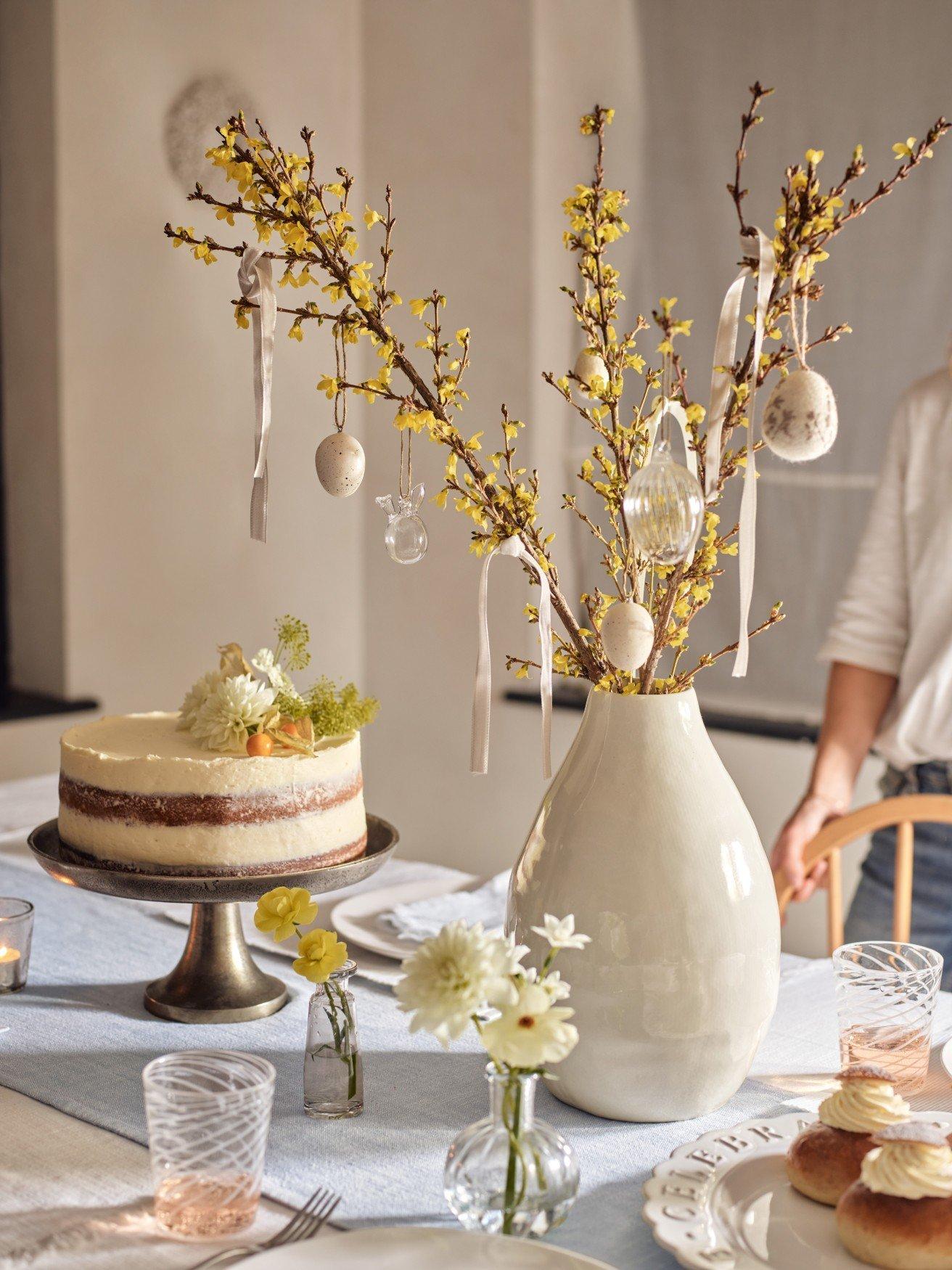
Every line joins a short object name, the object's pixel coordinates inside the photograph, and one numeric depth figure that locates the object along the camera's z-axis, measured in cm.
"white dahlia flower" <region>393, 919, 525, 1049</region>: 73
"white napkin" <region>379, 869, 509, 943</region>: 137
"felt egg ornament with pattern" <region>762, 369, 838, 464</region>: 83
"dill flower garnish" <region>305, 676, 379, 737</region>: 127
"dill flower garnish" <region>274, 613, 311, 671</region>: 127
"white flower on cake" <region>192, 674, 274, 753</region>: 121
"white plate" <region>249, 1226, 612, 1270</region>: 74
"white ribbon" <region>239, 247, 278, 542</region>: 100
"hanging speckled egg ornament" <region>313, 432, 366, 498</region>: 102
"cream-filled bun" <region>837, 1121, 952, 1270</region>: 73
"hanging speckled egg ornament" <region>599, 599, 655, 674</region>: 87
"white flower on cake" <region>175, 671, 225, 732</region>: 125
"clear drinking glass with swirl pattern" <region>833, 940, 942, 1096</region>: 104
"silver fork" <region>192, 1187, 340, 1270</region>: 78
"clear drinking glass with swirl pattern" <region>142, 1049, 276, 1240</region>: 81
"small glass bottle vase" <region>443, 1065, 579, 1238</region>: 78
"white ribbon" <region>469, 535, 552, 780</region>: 96
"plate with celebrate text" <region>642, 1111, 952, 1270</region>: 77
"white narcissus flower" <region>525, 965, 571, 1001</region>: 76
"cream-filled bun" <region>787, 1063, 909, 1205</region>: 81
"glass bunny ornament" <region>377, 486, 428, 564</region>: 100
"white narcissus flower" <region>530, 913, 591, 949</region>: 77
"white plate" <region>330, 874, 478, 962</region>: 134
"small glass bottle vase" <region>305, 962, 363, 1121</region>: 100
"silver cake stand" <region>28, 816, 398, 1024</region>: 113
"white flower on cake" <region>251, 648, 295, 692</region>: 125
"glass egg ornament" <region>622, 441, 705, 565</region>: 81
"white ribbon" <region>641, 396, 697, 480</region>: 91
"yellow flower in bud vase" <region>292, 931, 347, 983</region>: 96
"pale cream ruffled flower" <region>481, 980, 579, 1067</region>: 73
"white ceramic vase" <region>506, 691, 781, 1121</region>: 93
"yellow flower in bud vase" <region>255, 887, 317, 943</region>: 100
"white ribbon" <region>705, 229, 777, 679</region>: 90
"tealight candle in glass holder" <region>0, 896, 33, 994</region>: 125
